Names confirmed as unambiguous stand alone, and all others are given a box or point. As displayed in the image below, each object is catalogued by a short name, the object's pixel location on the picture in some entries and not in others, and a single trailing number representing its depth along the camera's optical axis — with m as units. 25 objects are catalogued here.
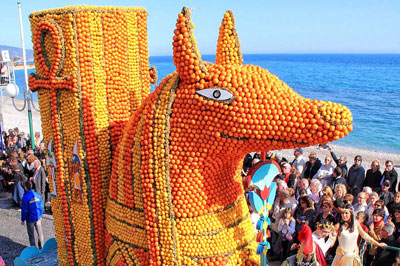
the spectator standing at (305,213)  6.87
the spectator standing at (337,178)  9.10
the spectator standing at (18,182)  10.26
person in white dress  5.70
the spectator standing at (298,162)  10.53
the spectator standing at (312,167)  10.40
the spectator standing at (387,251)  6.12
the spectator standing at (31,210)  7.95
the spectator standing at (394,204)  7.14
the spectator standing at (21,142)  14.87
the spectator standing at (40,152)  12.54
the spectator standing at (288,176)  9.30
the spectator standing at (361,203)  7.32
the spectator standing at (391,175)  9.20
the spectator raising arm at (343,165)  9.98
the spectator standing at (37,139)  15.36
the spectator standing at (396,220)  6.43
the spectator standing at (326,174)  9.47
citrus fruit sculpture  3.62
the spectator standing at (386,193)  8.21
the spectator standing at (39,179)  10.24
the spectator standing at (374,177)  9.46
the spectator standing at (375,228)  6.34
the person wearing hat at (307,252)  5.62
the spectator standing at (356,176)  9.70
